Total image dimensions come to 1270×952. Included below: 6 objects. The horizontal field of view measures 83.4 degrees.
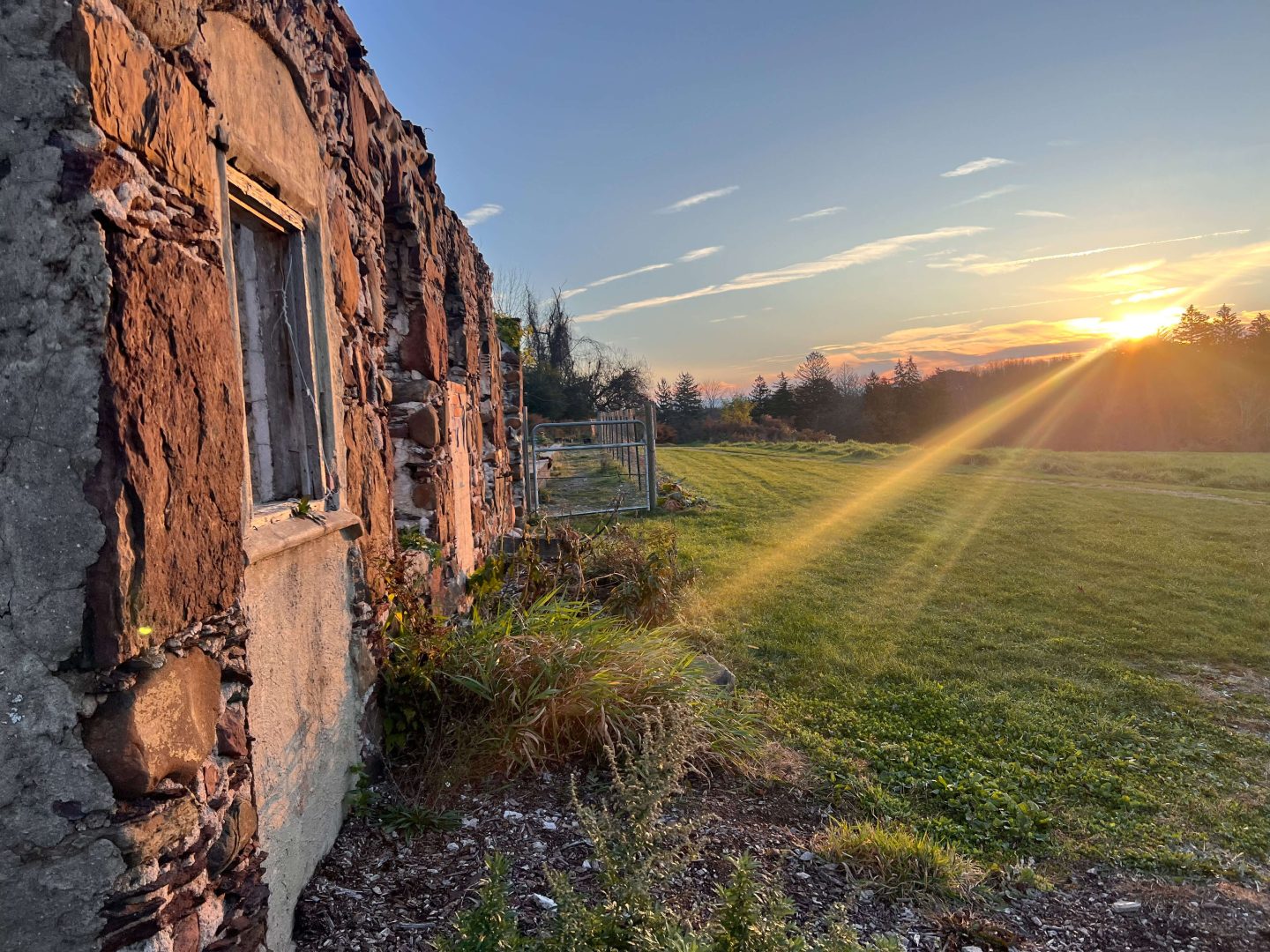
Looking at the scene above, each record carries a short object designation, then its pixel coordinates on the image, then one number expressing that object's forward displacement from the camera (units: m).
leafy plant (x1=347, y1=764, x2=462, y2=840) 2.65
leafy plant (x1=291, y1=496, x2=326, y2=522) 2.39
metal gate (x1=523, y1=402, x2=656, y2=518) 10.69
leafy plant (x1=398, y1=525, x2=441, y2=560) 3.97
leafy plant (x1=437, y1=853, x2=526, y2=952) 1.59
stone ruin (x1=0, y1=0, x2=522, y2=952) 1.27
